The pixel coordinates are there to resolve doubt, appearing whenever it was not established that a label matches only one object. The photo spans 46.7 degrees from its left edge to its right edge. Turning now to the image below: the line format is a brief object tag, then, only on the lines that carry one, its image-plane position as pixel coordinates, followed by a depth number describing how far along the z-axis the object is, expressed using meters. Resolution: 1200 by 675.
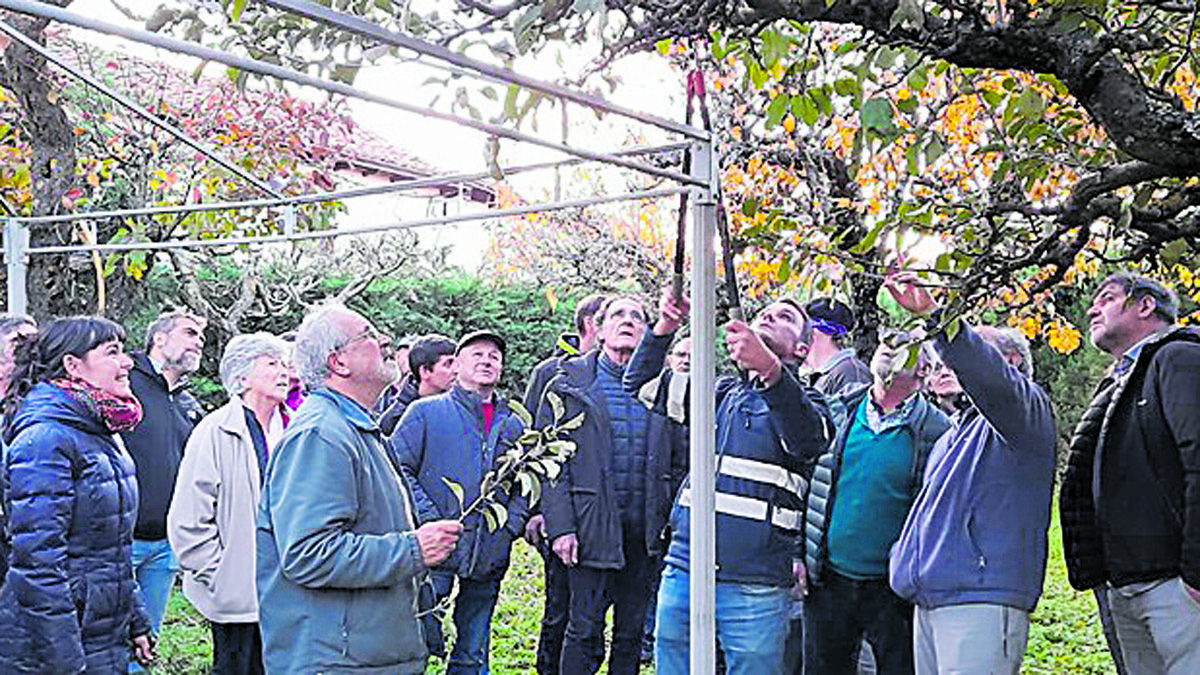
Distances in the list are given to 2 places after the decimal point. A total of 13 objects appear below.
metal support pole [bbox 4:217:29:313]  7.11
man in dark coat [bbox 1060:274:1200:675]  4.39
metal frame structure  2.93
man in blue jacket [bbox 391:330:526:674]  6.54
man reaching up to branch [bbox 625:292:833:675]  5.45
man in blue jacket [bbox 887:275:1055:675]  4.71
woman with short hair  5.33
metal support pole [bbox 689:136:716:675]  4.20
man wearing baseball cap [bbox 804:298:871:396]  6.56
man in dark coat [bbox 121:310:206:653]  6.57
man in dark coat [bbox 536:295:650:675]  6.36
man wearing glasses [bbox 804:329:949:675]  5.54
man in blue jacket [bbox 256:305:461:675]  3.86
